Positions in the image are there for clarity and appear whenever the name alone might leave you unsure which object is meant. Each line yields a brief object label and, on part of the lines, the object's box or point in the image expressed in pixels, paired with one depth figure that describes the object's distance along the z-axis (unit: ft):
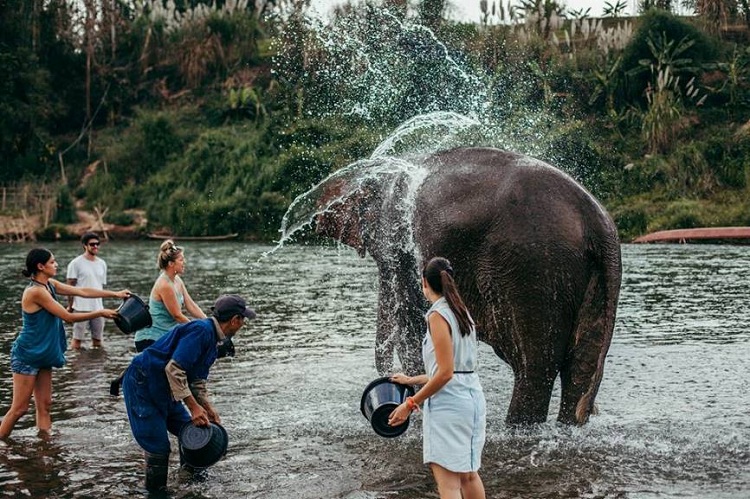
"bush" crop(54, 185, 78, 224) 119.34
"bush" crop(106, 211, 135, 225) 121.08
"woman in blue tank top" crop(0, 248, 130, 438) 23.24
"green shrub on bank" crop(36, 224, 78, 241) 114.42
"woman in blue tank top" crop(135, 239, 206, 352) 24.57
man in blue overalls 18.61
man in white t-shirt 35.99
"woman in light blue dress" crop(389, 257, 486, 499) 15.52
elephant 21.49
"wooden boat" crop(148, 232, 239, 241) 114.11
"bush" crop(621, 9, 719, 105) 122.42
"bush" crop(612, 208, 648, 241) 96.89
